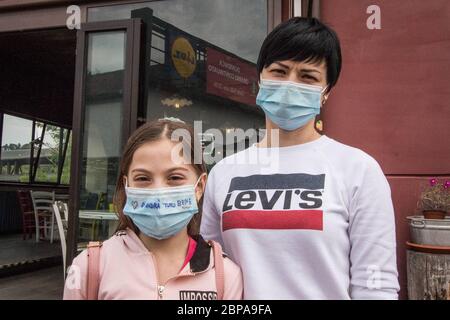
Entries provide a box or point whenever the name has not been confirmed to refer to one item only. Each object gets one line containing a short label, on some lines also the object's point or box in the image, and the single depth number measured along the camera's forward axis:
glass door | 3.41
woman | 1.09
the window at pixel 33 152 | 9.12
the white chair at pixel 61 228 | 4.93
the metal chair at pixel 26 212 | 8.24
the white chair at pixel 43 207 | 7.79
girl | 1.13
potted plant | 2.63
